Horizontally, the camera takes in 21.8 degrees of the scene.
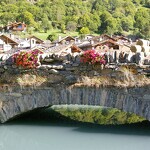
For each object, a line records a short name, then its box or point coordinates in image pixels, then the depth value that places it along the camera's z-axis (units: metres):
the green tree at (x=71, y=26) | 101.88
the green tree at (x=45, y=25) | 98.64
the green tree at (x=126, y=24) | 114.88
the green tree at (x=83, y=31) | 97.38
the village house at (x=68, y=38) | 61.76
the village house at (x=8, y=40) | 52.60
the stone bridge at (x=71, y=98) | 9.77
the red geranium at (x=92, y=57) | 9.95
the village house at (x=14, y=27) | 92.38
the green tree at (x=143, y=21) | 100.31
